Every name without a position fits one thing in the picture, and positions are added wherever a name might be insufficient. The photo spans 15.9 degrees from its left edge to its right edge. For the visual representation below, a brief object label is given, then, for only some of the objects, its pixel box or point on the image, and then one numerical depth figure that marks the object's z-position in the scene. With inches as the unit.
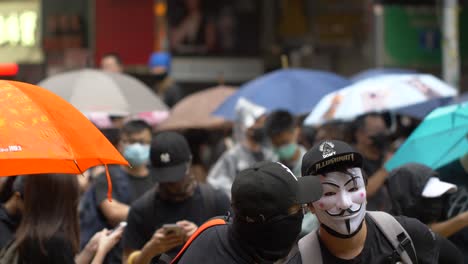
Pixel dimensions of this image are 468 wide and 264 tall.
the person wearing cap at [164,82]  913.2
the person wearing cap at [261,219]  257.1
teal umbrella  434.9
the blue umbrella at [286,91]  672.6
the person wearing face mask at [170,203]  426.5
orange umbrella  303.8
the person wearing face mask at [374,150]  535.8
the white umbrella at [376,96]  610.5
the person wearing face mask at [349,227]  321.0
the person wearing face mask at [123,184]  495.5
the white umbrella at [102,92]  613.4
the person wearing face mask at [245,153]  588.1
